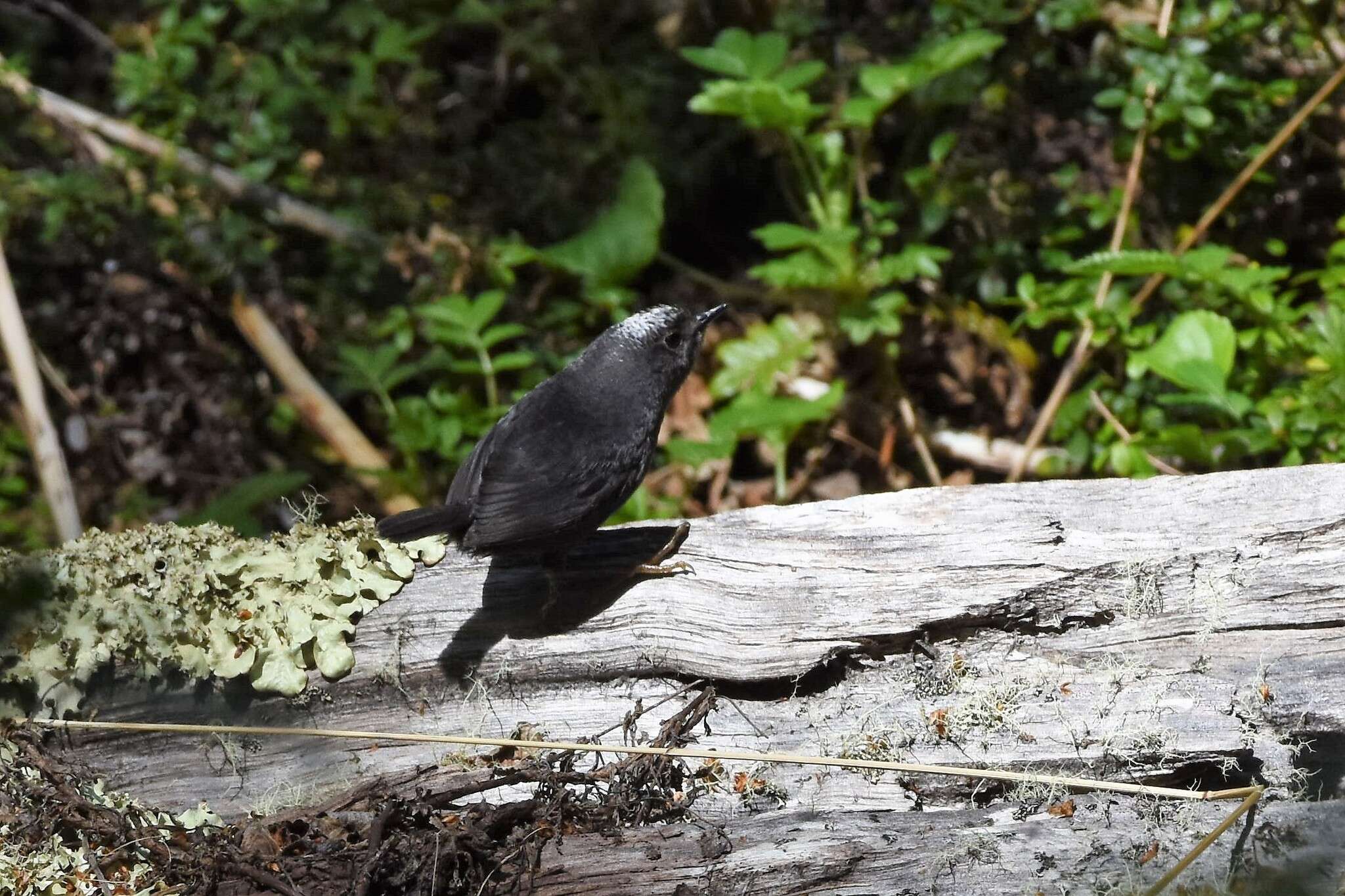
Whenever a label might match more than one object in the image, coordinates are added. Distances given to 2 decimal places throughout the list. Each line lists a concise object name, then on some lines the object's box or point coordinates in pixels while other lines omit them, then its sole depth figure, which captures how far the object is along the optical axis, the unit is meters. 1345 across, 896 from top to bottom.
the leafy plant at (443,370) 9.41
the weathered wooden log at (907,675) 5.00
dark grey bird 5.59
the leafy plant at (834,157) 8.64
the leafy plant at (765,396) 8.29
